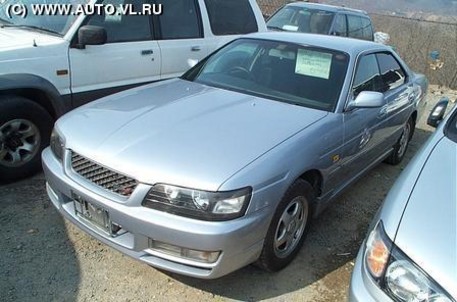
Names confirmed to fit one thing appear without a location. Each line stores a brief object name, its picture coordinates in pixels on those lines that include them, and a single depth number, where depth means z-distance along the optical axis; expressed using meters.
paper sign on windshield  3.51
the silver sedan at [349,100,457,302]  1.72
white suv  3.69
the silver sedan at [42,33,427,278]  2.33
